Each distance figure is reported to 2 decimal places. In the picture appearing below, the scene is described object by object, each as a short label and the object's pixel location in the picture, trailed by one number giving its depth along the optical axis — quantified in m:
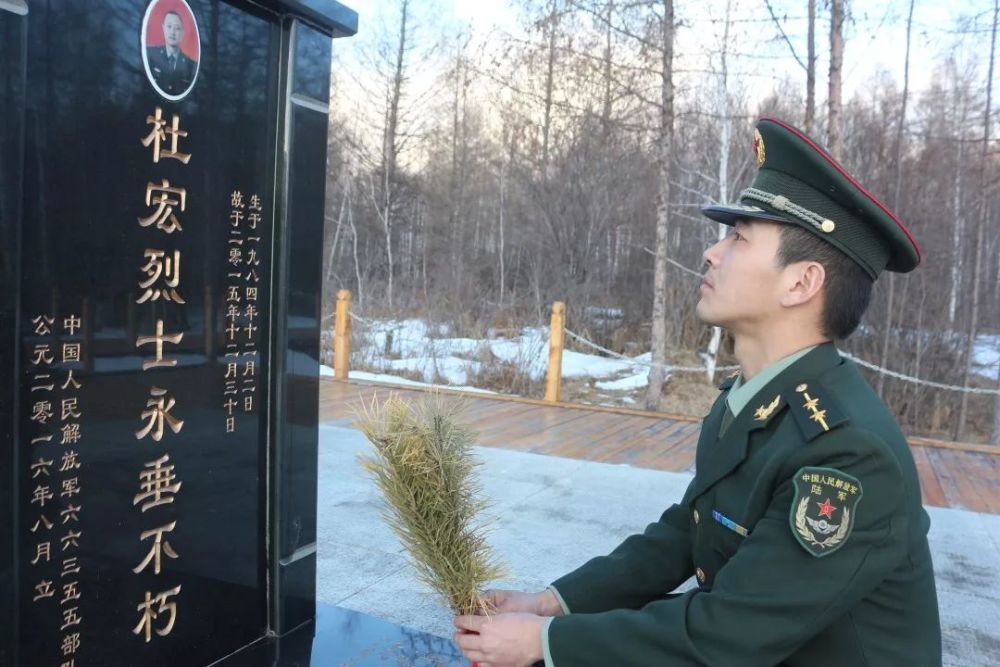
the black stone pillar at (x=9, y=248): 1.54
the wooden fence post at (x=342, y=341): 9.40
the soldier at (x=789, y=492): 1.31
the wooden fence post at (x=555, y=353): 8.20
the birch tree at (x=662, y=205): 9.34
